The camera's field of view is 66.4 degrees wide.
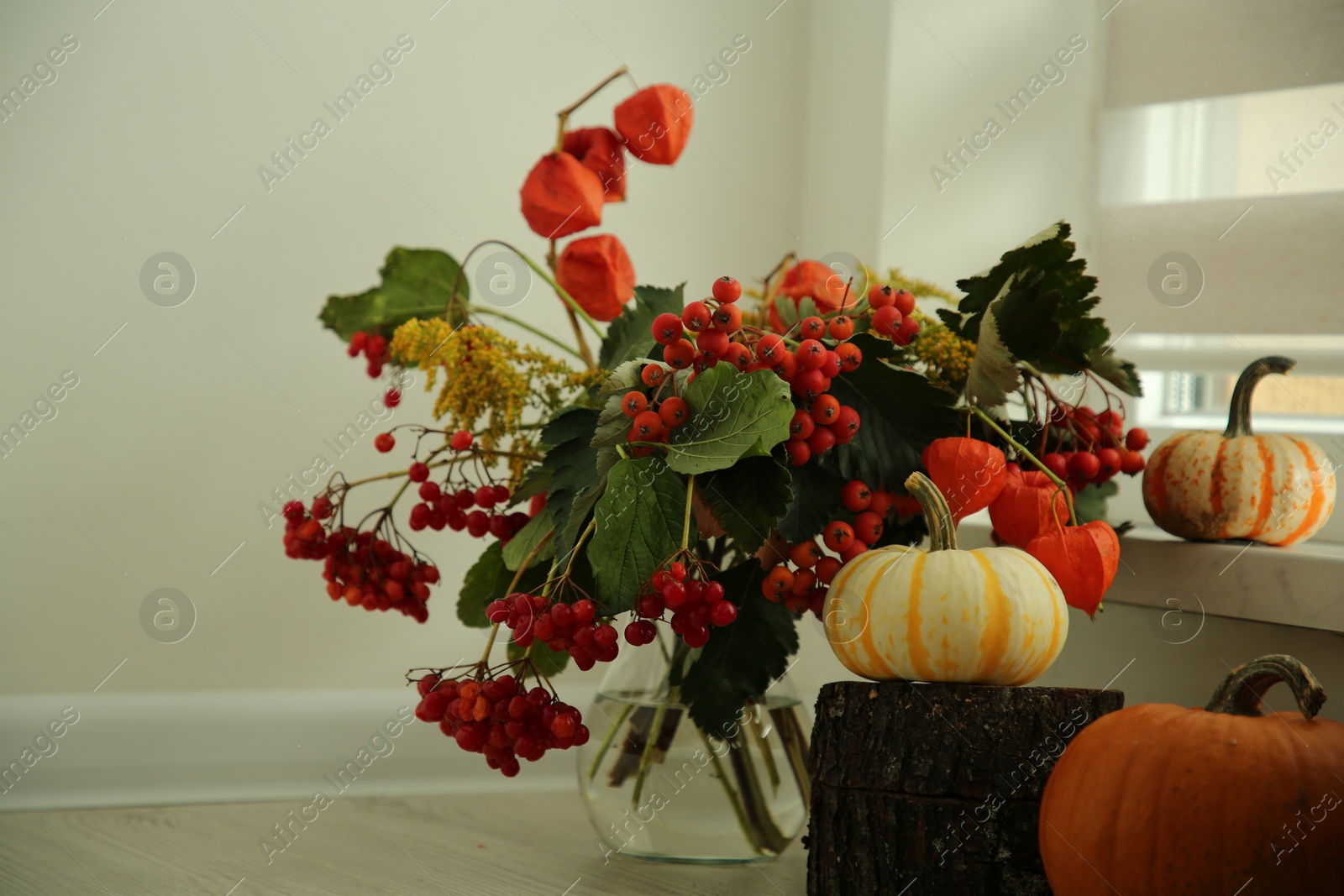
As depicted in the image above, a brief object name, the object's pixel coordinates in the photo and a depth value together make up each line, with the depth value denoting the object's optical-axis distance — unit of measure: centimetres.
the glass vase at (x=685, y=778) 85
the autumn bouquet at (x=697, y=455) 64
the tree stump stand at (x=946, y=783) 68
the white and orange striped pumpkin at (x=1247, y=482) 82
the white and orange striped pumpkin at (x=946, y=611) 68
